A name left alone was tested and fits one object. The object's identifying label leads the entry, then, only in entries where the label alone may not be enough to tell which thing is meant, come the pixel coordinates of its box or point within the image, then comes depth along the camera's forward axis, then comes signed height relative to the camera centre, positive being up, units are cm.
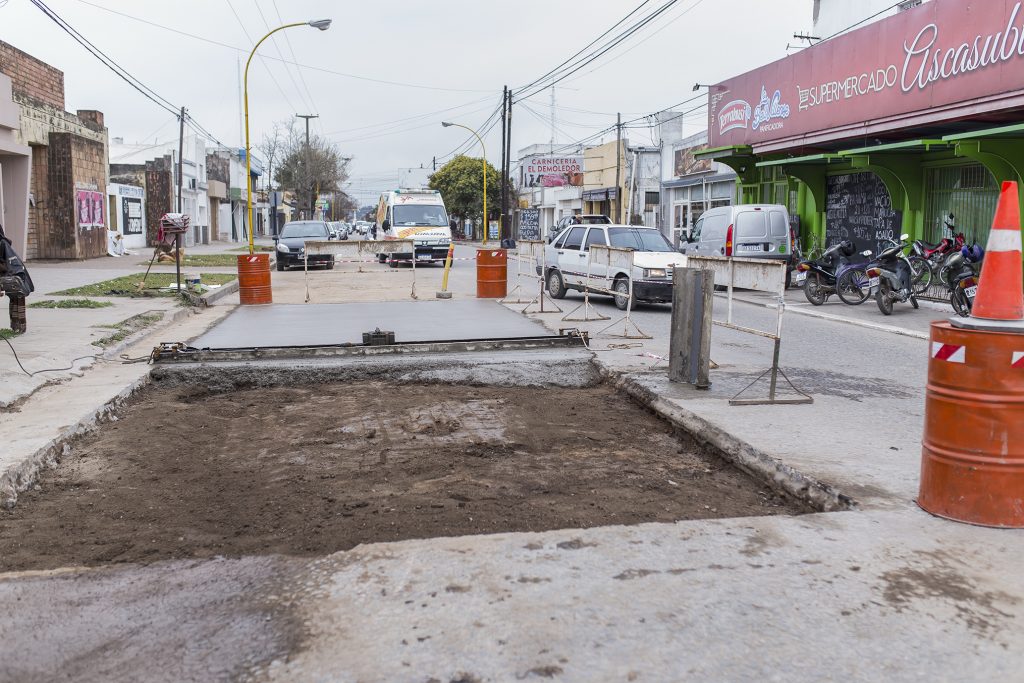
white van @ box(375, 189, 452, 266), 3008 +57
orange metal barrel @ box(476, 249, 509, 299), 1800 -71
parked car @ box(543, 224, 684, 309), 1518 -35
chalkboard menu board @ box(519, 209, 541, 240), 6003 +113
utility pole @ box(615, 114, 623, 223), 4628 +378
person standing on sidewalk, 1048 -58
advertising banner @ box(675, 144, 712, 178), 3413 +317
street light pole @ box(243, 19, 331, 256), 3083 +689
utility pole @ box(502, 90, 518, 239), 4843 +387
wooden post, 820 -78
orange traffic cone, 455 -12
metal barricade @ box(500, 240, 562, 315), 1525 -53
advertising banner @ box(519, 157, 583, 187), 5378 +426
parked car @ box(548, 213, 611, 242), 3668 +98
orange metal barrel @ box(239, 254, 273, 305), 1742 -87
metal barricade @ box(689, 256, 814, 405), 765 -32
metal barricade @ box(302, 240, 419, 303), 1891 -23
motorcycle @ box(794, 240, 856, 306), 1786 -54
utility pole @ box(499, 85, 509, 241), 4841 +699
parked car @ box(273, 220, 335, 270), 2873 -17
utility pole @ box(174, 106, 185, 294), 4878 +586
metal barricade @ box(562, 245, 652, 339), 1362 -50
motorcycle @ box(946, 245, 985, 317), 1441 -47
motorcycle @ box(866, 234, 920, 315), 1584 -57
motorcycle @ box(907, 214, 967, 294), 1625 -18
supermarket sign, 1576 +365
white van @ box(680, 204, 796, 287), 2089 +28
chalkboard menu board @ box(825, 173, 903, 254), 2147 +85
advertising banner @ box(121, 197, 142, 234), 4200 +83
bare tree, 7744 +630
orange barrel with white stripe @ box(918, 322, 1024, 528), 441 -90
